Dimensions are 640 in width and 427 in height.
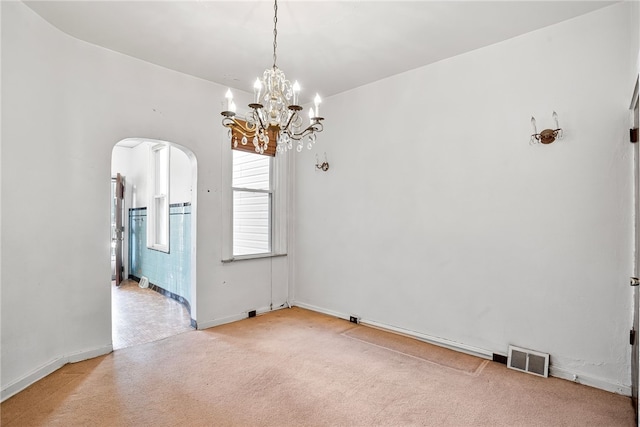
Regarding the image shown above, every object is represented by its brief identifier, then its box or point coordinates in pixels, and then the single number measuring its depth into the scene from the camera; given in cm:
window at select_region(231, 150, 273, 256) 444
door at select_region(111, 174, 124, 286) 632
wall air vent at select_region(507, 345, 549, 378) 281
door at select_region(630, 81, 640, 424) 229
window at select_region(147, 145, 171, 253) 567
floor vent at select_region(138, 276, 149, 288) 603
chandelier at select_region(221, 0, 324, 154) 217
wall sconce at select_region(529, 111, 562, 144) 279
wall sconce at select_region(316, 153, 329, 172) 450
